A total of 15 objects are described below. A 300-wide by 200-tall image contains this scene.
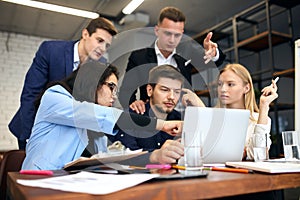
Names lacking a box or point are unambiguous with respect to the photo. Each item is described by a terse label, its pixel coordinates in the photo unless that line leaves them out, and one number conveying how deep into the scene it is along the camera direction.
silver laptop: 0.90
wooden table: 0.46
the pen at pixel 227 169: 0.71
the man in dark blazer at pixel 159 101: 1.39
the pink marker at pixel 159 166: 0.77
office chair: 1.23
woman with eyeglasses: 1.01
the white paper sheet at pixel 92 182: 0.46
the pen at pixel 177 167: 0.76
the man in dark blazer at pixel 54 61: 1.79
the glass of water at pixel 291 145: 1.02
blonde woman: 1.51
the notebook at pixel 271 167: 0.68
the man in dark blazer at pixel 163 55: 1.76
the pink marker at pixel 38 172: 0.69
